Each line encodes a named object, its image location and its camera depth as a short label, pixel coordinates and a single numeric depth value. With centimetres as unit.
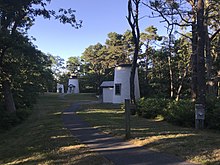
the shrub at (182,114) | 1527
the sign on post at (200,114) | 1353
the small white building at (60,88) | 8251
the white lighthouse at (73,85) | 7606
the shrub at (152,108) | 2034
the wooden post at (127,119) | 1081
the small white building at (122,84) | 3628
